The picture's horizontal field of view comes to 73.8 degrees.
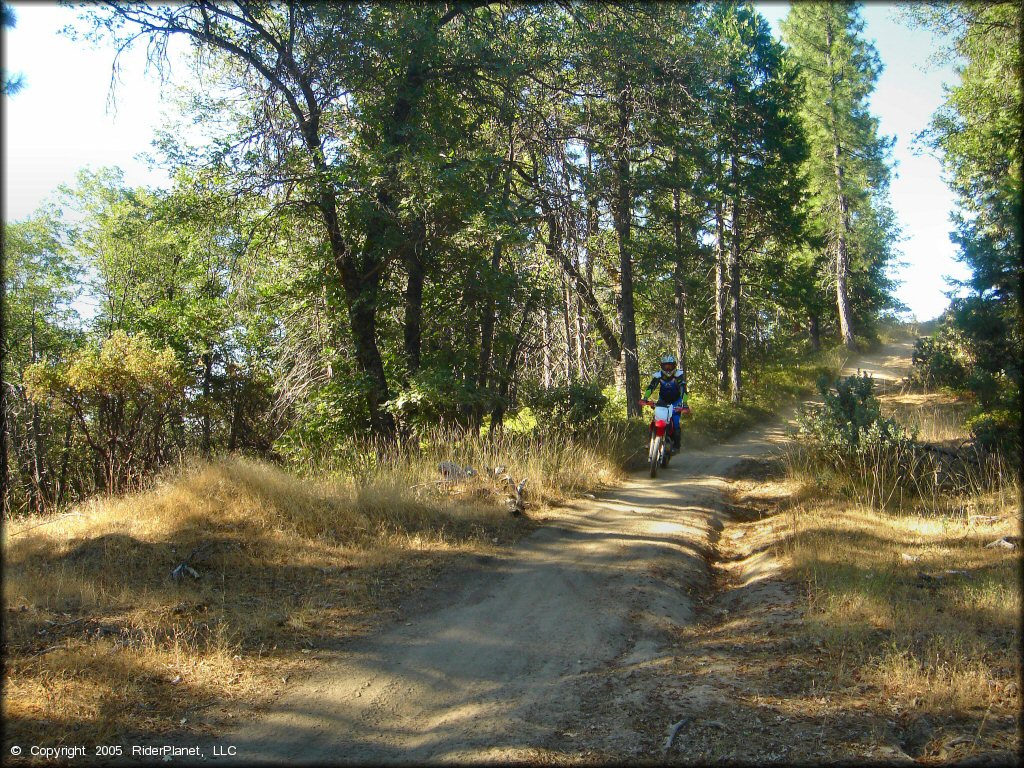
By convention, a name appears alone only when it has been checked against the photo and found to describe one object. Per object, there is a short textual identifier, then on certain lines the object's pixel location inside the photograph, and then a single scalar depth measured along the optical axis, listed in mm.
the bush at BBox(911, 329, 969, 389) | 8969
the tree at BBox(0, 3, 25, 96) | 6148
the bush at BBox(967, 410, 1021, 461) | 8359
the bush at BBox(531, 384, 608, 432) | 13500
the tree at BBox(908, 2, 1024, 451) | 7695
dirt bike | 12711
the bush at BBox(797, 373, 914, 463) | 9734
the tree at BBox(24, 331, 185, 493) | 10617
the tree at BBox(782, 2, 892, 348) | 31219
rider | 12836
